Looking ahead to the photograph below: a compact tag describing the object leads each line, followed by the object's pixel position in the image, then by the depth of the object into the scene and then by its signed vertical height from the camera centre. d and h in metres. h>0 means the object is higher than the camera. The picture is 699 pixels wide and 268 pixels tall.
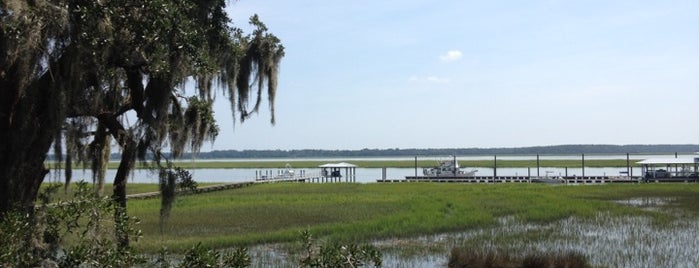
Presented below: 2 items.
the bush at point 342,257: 5.60 -0.79
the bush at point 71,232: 5.34 -0.59
